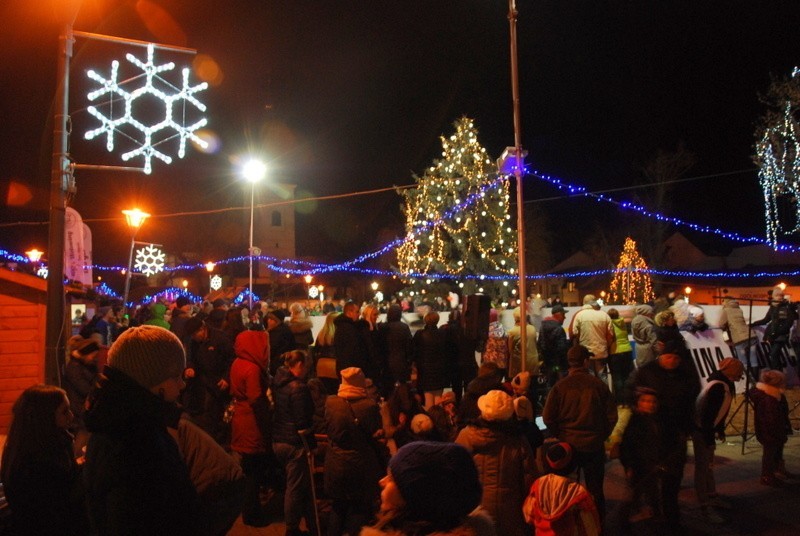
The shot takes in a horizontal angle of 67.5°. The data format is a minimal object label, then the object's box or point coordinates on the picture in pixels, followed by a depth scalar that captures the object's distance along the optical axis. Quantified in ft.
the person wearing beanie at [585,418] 17.80
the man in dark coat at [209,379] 24.52
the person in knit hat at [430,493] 6.69
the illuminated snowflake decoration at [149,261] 54.75
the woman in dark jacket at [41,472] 10.64
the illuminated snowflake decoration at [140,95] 28.96
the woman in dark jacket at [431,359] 29.48
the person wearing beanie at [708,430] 19.86
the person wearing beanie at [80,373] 19.56
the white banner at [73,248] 28.86
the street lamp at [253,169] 48.82
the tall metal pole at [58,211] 22.94
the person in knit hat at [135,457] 6.82
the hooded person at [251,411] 19.58
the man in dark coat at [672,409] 18.37
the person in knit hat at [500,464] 14.02
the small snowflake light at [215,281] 97.25
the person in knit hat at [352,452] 16.25
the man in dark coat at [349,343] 28.66
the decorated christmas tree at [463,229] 92.03
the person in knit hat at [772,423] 23.04
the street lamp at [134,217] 41.31
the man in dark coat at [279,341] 29.45
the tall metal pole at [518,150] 24.73
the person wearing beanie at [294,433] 17.94
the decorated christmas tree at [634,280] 119.75
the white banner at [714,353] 37.76
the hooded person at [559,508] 11.29
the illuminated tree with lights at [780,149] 72.18
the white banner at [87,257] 30.10
